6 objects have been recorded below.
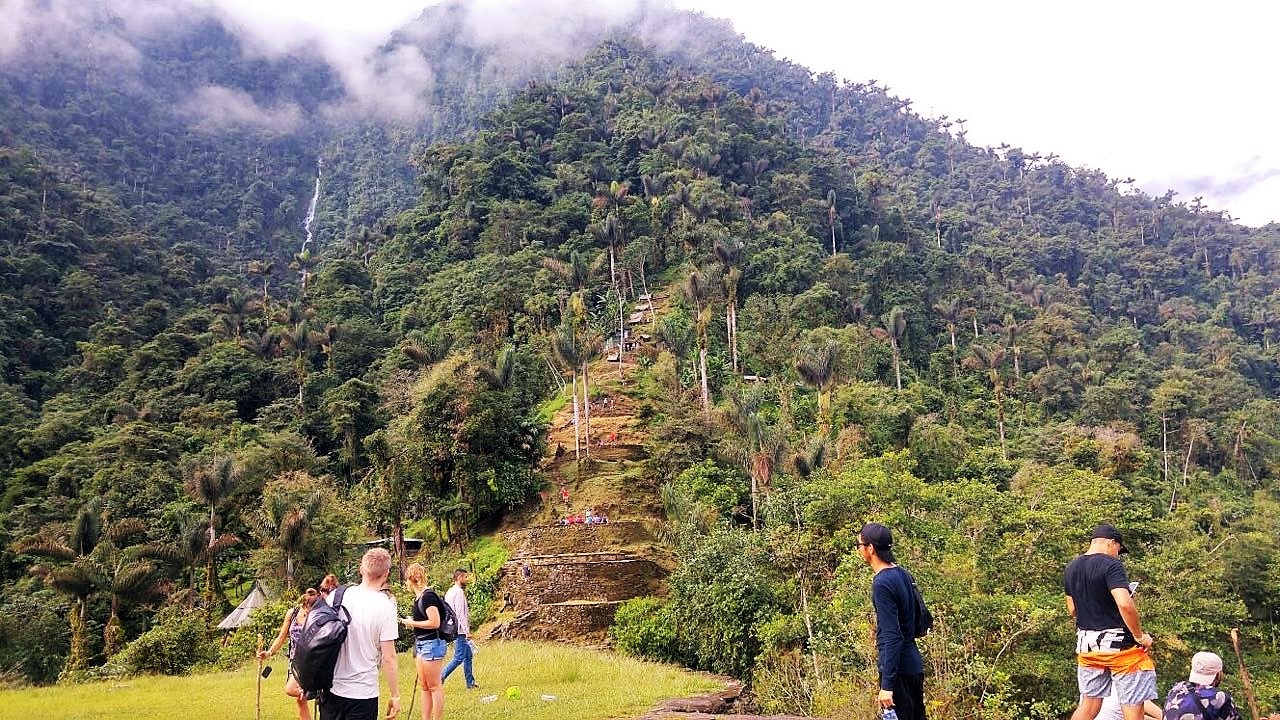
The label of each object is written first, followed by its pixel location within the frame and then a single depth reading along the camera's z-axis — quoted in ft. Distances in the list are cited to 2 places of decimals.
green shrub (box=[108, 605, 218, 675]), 52.26
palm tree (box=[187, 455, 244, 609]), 81.05
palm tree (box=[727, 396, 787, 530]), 81.15
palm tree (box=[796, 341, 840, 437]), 101.04
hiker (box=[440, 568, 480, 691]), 29.09
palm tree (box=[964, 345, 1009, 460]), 136.78
